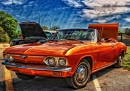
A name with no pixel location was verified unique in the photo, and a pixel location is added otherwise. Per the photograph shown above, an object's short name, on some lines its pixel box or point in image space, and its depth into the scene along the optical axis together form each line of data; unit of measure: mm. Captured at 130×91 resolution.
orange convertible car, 2863
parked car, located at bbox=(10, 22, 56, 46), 6904
